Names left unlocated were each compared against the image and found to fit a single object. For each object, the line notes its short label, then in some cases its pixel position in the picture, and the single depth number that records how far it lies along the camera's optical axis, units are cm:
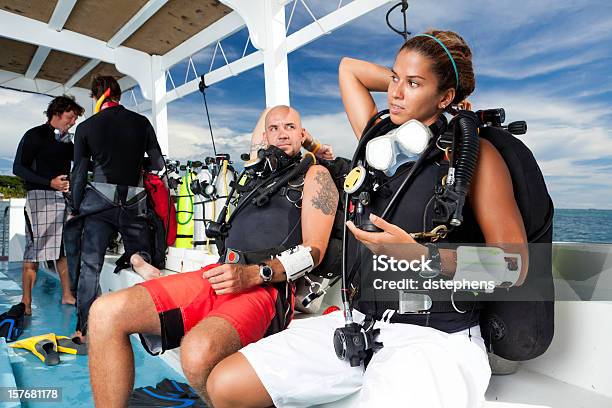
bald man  139
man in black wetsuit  274
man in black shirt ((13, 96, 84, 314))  344
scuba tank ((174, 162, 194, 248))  396
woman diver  100
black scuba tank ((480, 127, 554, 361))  111
